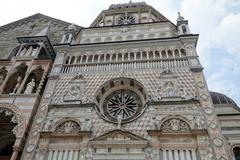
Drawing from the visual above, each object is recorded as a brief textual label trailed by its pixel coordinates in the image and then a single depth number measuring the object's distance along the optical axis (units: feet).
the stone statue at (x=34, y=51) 50.53
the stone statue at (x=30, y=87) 43.79
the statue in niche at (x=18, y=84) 45.06
